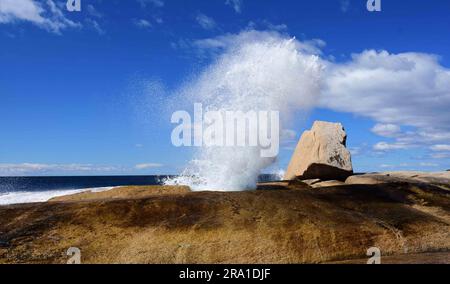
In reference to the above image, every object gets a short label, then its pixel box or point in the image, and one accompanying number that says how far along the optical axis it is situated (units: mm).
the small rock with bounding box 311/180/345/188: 23420
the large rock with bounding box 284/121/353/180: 25453
